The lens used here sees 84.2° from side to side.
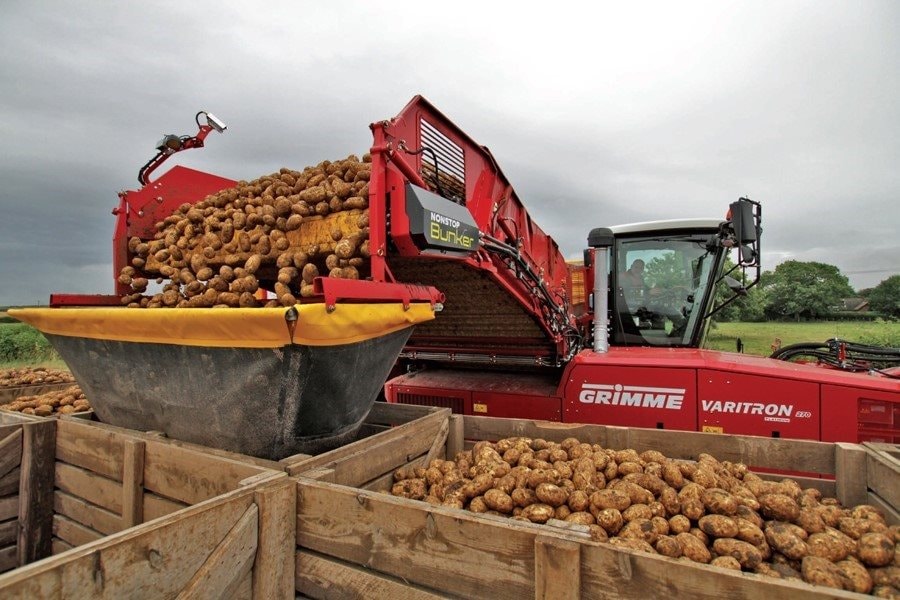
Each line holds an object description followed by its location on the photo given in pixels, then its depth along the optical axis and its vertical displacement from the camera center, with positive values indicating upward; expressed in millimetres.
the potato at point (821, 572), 1718 -861
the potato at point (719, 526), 1990 -809
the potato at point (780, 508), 2146 -786
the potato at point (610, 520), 2064 -822
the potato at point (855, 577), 1717 -874
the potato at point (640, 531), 1963 -827
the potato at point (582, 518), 2086 -825
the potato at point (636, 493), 2227 -762
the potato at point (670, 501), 2205 -790
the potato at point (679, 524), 2047 -825
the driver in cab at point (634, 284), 5250 +419
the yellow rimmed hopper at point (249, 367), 2289 -261
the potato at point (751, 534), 1979 -830
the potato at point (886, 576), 1758 -888
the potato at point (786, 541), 1904 -837
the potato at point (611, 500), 2172 -775
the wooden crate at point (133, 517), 1433 -784
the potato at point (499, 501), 2291 -834
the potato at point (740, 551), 1848 -855
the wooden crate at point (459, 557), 1408 -748
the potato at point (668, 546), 1858 -836
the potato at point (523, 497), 2316 -821
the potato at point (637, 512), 2105 -802
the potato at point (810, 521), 2047 -810
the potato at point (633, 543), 1815 -809
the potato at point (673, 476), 2400 -737
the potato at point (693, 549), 1859 -847
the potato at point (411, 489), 2527 -872
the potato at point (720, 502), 2129 -762
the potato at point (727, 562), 1805 -863
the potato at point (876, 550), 1838 -825
